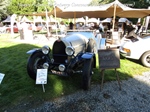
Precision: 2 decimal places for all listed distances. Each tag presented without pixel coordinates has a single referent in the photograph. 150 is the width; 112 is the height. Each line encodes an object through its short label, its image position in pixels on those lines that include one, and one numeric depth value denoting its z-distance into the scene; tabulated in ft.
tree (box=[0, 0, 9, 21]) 88.15
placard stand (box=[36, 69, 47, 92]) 11.06
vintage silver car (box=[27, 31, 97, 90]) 11.61
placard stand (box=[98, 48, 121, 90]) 12.01
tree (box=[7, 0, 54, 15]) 113.80
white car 17.53
